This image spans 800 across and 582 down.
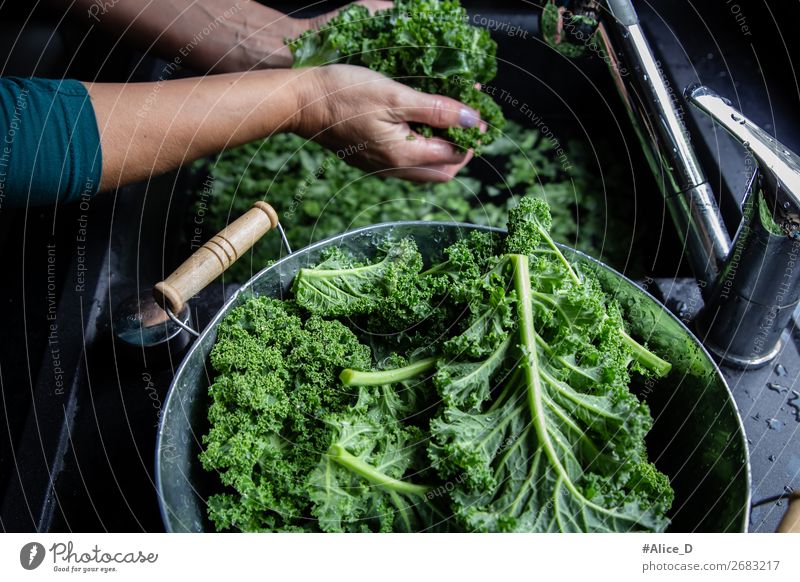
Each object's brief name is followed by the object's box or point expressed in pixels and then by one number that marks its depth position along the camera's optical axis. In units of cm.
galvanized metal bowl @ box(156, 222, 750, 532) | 67
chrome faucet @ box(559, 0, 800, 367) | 74
